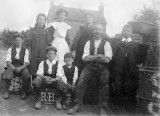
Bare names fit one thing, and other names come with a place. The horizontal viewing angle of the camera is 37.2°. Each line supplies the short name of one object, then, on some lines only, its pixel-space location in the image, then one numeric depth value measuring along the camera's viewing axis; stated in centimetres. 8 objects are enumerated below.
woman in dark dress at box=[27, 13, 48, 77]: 562
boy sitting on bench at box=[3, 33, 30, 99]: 522
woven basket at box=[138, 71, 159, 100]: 436
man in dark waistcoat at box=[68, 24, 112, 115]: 467
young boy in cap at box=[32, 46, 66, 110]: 477
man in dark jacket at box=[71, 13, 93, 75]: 580
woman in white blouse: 583
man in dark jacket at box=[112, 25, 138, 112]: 516
